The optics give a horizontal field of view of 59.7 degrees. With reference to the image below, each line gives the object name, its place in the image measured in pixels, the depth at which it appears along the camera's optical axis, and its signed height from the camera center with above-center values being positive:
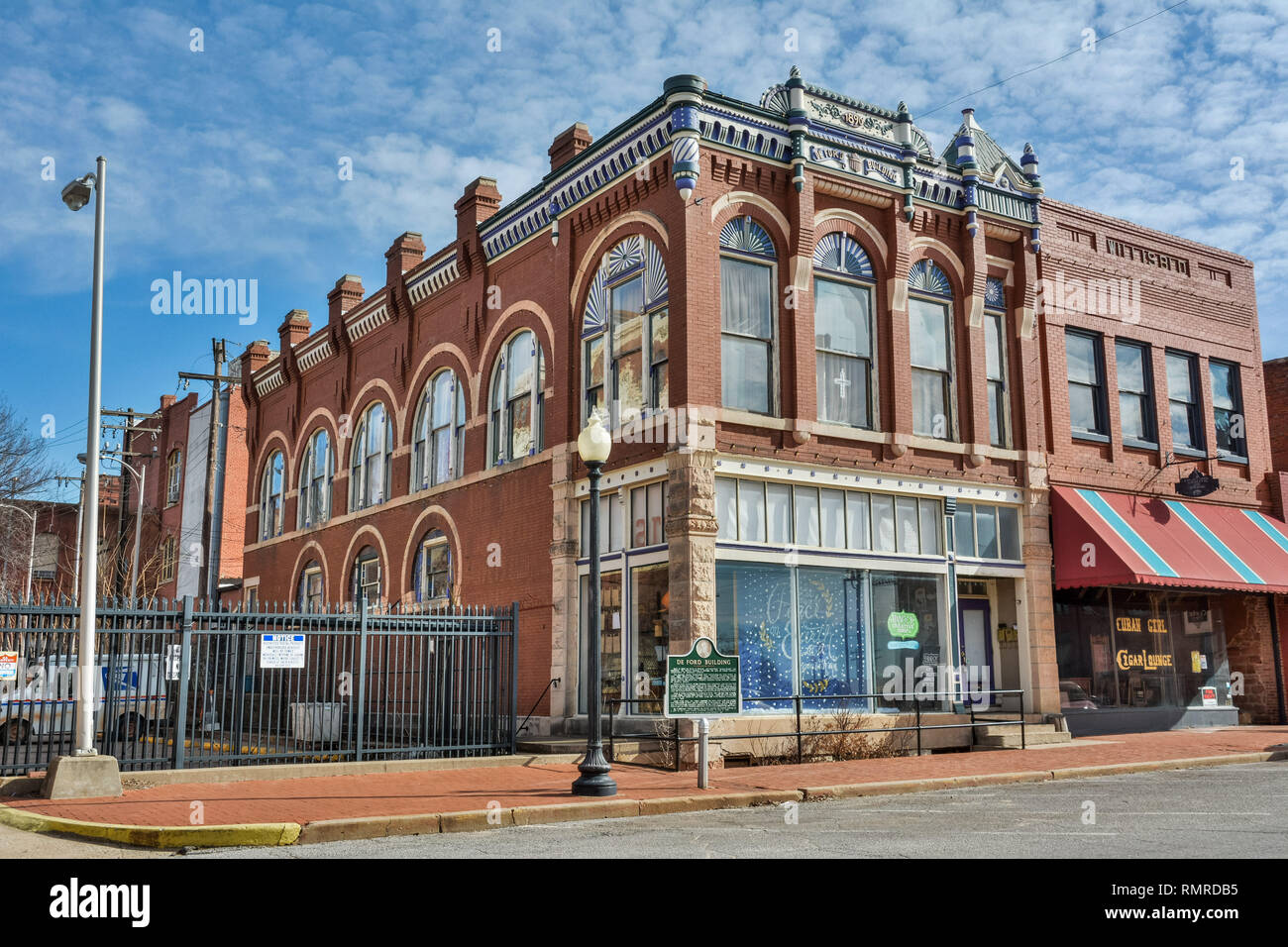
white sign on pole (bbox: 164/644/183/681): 14.49 -0.19
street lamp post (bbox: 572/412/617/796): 12.38 -0.30
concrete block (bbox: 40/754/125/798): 11.87 -1.36
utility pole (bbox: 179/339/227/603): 28.89 +3.78
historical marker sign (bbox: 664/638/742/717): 13.33 -0.54
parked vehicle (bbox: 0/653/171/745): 12.87 -0.51
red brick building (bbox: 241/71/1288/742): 17.73 +4.21
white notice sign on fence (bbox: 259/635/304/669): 14.59 -0.08
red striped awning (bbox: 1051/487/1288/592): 19.91 +1.60
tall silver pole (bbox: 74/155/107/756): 12.04 +0.97
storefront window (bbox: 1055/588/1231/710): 21.05 -0.37
